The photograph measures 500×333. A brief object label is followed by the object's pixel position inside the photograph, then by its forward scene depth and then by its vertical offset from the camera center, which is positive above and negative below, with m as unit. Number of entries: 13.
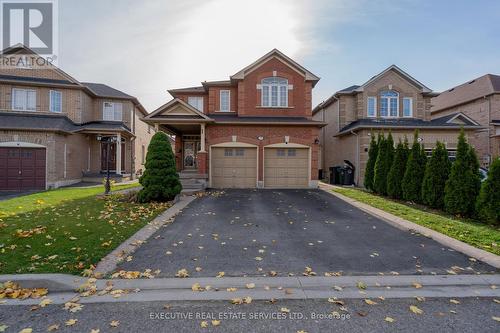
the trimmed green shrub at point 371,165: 15.51 +0.08
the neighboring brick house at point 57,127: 16.58 +2.59
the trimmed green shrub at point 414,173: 11.77 -0.28
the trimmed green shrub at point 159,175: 11.23 -0.38
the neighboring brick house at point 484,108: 22.55 +5.22
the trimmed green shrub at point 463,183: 9.09 -0.54
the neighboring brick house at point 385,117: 18.70 +3.70
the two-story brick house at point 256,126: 16.03 +2.40
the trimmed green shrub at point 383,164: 14.04 +0.13
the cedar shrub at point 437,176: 10.39 -0.35
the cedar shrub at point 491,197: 7.98 -0.90
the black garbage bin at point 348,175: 19.34 -0.61
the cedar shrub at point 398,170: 12.97 -0.17
